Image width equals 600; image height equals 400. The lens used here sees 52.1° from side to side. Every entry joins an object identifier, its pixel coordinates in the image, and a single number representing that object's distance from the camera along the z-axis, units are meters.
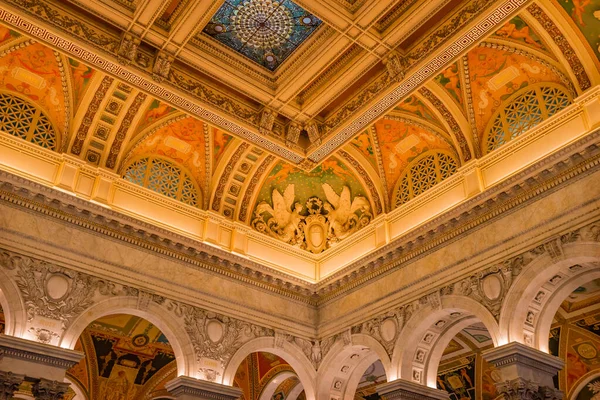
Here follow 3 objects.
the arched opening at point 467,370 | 15.62
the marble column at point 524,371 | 9.73
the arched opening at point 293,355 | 13.27
